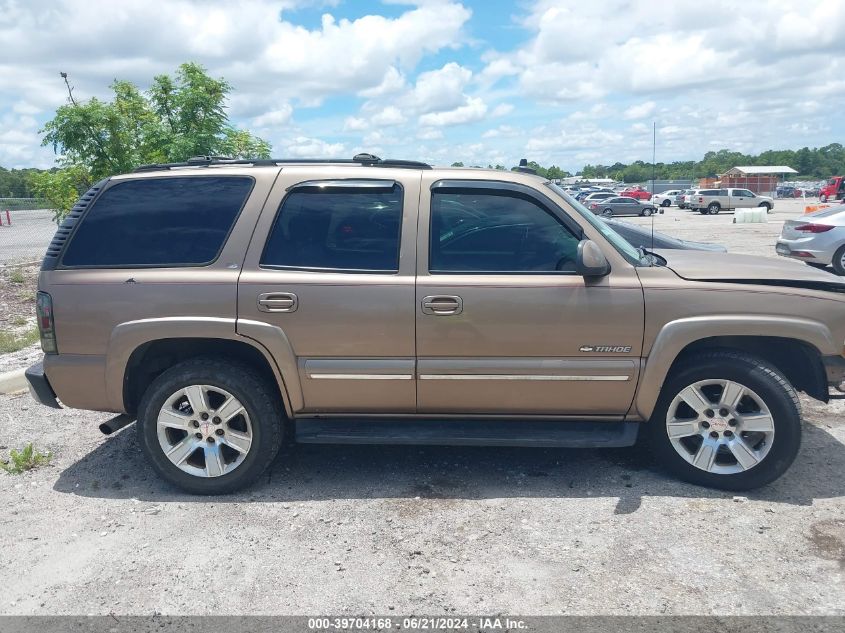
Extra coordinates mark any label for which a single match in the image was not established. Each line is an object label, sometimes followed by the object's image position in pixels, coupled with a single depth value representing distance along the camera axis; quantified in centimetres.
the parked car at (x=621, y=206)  3978
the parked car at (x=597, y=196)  4319
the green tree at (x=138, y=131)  825
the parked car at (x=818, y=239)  1248
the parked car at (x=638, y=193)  5119
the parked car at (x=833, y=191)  4490
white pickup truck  4238
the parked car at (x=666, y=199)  5188
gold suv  377
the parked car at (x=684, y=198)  4762
